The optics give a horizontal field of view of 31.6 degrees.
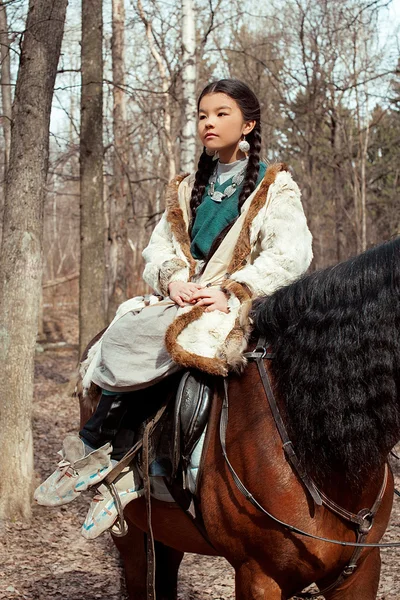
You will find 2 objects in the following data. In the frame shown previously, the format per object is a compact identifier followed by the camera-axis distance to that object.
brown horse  2.44
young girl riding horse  2.91
